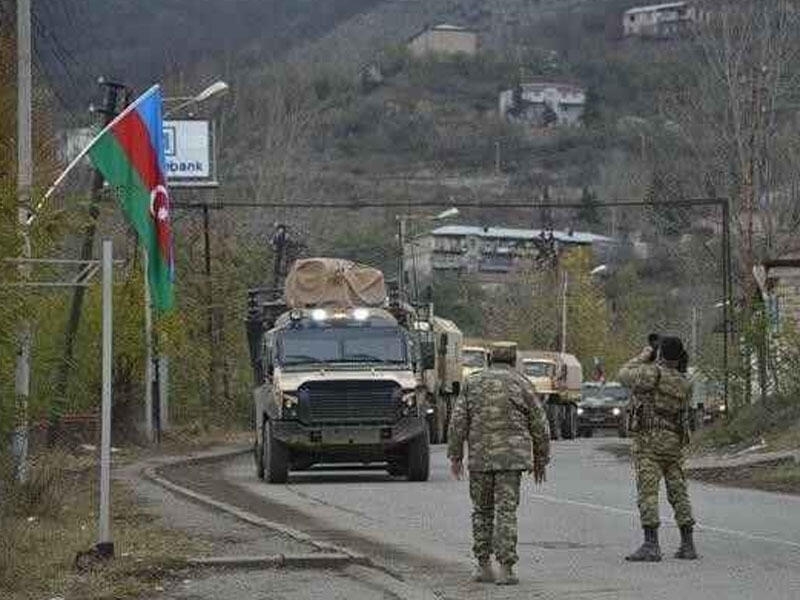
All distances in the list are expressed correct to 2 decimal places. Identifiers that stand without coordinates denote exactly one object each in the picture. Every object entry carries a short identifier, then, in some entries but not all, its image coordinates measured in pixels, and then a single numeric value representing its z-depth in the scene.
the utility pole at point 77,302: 22.14
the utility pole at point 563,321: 85.31
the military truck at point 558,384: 60.09
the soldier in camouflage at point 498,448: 14.03
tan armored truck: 28.61
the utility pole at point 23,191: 16.27
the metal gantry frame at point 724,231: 50.47
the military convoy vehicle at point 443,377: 45.12
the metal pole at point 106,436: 14.43
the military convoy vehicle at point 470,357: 53.66
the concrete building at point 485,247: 128.38
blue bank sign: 53.88
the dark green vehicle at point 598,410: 68.06
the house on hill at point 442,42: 164.12
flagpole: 16.75
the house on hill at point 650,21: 164.81
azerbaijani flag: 17.73
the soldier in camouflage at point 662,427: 15.91
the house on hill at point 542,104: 153.50
